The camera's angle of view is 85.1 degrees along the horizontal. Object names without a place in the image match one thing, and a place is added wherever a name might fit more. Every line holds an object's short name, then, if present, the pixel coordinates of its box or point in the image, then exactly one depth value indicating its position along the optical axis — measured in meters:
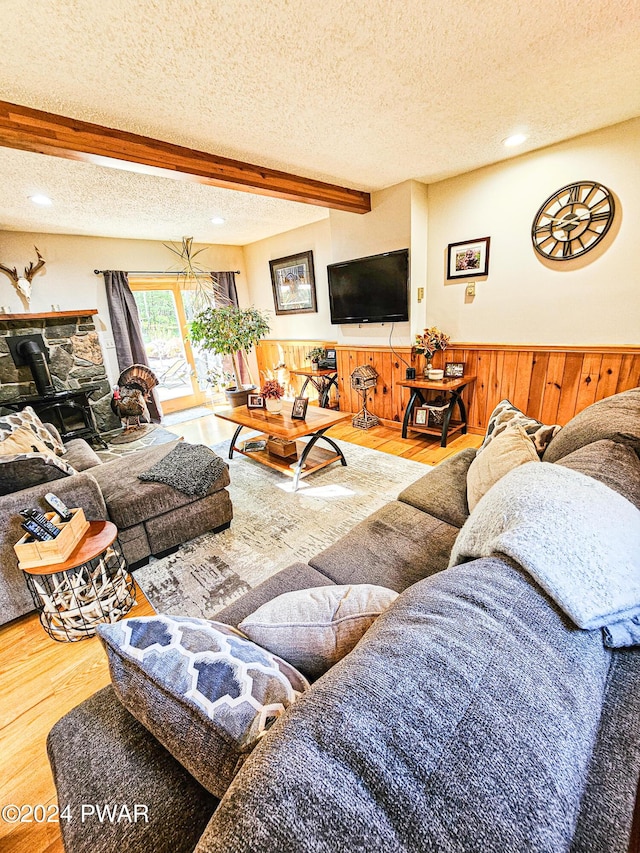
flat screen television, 3.55
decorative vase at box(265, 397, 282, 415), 3.21
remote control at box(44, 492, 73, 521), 1.60
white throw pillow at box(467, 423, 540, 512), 1.33
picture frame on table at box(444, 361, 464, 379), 3.59
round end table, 1.54
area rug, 1.88
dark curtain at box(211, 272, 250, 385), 5.54
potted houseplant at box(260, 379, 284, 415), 3.19
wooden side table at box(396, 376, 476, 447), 3.37
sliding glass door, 5.13
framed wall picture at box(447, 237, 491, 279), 3.24
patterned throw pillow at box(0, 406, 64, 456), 2.28
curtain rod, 4.64
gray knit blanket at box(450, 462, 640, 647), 0.63
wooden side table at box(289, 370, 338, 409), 4.55
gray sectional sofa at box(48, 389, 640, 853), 0.37
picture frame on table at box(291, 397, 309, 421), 2.98
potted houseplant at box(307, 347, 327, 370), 4.75
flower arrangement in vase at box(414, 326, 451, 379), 3.54
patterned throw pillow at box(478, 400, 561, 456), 1.54
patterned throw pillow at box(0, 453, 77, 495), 1.68
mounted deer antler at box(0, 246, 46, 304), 3.83
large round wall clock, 2.61
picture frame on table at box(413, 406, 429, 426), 3.70
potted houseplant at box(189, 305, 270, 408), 4.09
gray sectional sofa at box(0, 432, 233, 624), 1.63
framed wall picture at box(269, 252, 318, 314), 4.97
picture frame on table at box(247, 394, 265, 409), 3.41
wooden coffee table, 2.81
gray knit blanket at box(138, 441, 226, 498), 2.12
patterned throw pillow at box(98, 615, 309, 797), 0.53
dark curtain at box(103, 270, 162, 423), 4.51
